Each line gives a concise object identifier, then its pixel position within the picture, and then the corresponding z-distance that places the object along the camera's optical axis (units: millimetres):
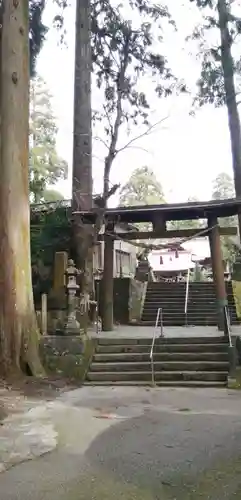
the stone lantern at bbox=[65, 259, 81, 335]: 9836
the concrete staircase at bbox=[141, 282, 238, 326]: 15750
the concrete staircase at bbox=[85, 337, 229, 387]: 8961
